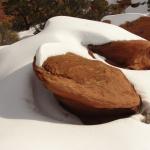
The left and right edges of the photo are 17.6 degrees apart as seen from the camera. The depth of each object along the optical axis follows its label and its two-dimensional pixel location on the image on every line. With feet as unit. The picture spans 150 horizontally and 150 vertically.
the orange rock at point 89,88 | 17.72
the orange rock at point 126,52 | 22.47
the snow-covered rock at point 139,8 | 71.46
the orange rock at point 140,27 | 28.02
